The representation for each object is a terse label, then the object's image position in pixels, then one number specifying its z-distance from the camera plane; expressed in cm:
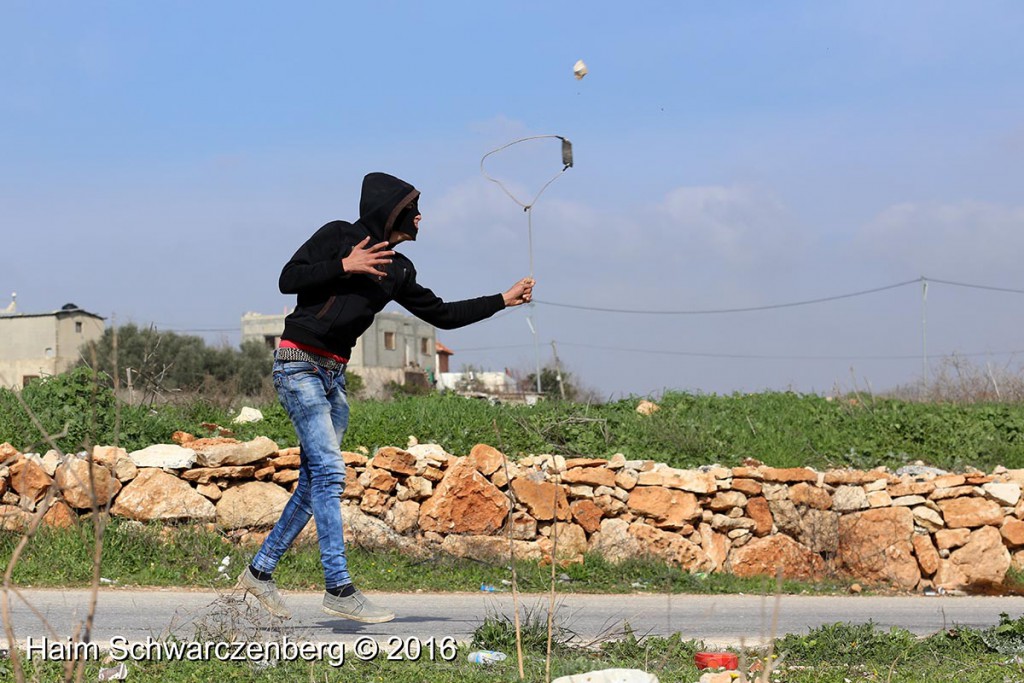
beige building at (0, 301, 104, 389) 6003
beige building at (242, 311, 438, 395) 6819
